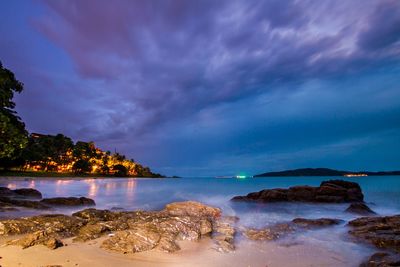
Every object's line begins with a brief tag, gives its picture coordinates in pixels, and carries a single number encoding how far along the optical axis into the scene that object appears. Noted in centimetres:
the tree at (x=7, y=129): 1532
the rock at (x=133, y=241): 833
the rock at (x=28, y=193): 2774
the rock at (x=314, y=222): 1499
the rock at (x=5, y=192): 2492
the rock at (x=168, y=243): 865
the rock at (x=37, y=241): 803
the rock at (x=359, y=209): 2205
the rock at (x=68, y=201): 2078
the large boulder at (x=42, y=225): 952
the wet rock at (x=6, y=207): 1596
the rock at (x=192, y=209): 1589
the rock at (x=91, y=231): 918
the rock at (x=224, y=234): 954
